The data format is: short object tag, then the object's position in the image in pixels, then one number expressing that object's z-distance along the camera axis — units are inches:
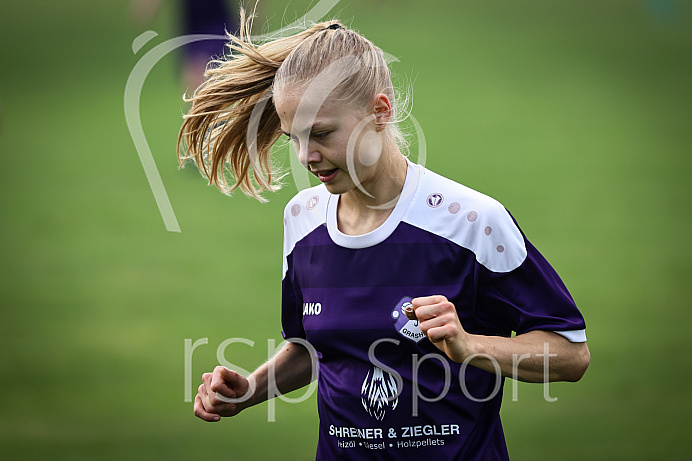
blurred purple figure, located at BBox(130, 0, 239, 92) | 935.0
